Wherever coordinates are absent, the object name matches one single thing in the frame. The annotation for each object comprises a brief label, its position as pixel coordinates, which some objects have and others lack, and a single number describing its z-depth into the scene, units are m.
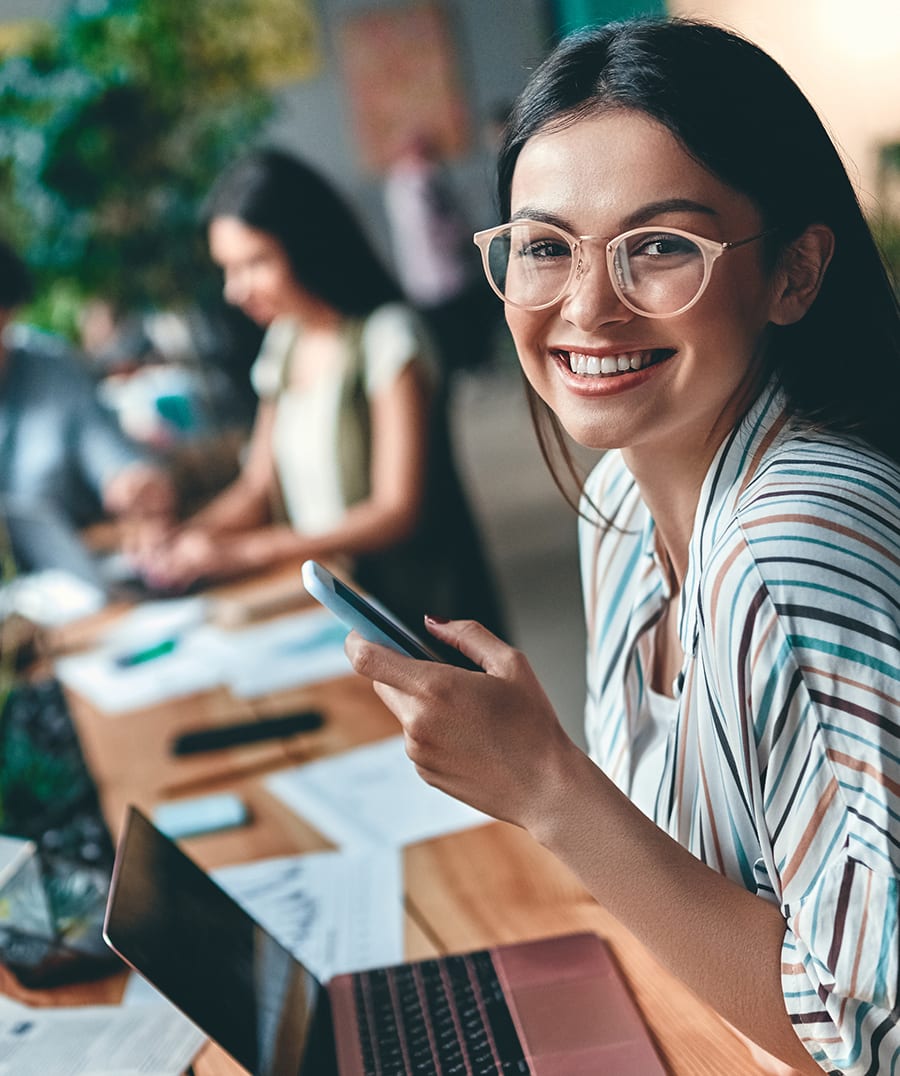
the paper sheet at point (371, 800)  1.42
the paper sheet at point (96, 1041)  1.04
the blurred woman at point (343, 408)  2.39
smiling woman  0.74
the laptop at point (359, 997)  0.90
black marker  1.73
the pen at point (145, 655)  2.14
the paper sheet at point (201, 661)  1.97
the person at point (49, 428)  2.89
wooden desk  1.02
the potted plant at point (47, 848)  1.17
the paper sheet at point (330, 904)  1.17
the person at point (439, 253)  7.33
